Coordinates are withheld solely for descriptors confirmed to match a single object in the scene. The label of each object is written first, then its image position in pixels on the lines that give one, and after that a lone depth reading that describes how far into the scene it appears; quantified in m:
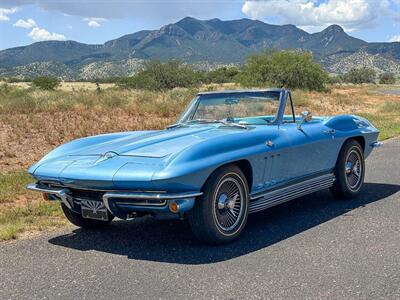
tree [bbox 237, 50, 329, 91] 41.56
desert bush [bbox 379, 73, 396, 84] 111.25
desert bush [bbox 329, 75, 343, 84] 97.47
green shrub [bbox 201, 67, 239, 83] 67.62
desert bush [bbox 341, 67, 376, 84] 109.21
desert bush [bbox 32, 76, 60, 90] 45.15
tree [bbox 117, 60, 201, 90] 38.47
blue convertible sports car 4.31
